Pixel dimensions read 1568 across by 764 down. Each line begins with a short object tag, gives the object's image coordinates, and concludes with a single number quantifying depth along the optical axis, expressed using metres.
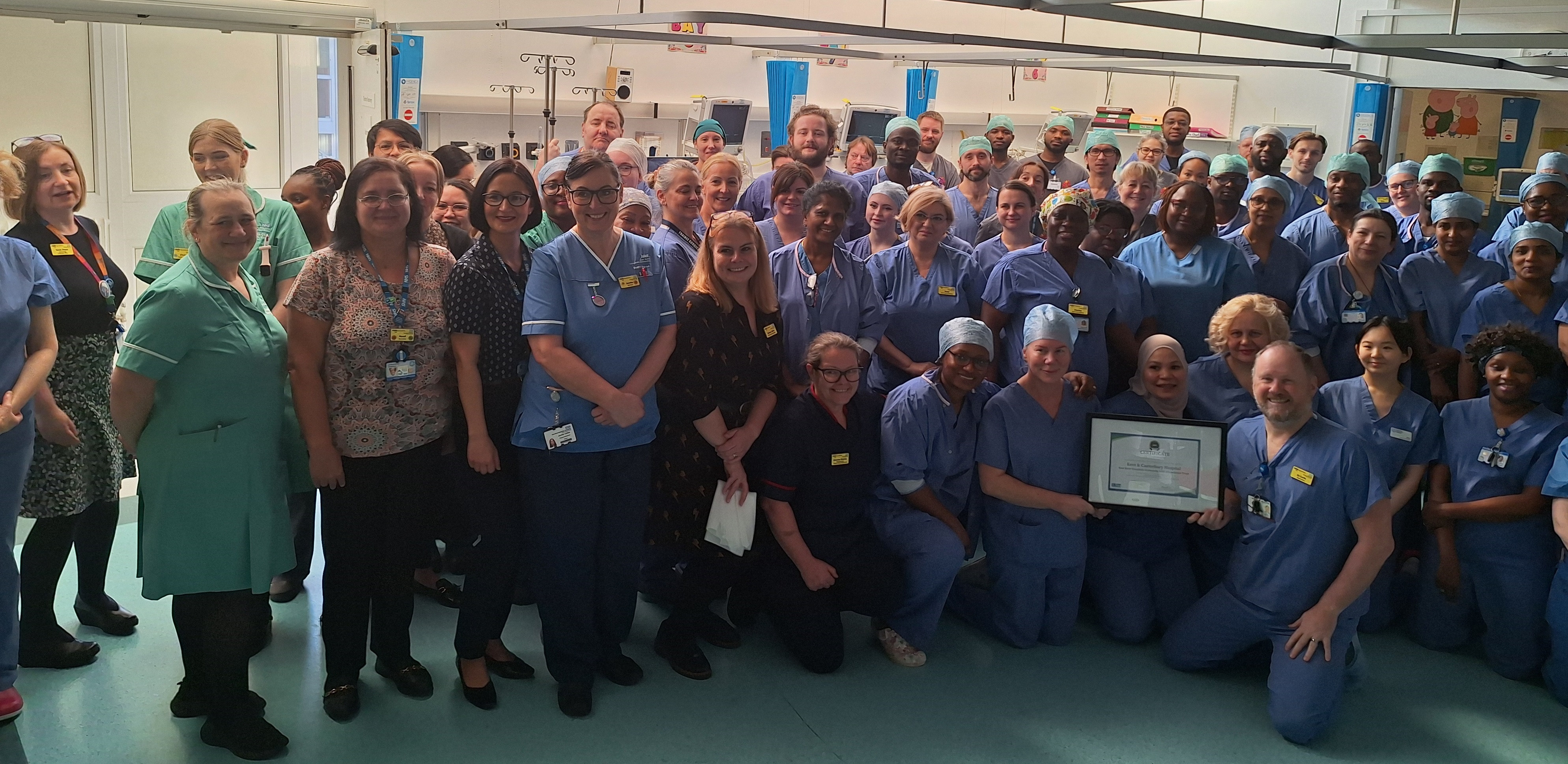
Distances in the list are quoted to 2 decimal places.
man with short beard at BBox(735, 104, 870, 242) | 5.48
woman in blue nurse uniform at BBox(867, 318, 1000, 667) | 3.78
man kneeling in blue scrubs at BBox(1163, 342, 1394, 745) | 3.37
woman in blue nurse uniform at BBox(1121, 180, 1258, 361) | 4.51
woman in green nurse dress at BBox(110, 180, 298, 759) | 2.71
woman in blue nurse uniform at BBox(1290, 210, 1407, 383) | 4.55
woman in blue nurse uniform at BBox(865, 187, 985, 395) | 4.32
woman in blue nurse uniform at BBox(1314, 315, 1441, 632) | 3.93
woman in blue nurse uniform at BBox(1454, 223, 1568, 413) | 4.48
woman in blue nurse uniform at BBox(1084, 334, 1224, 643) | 3.98
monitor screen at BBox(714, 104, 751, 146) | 9.20
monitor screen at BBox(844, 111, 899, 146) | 9.20
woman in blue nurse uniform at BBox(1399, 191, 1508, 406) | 4.73
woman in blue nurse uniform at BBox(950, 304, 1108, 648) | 3.84
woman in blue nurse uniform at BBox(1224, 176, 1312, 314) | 4.79
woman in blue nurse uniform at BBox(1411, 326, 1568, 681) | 3.85
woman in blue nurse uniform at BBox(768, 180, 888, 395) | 4.02
